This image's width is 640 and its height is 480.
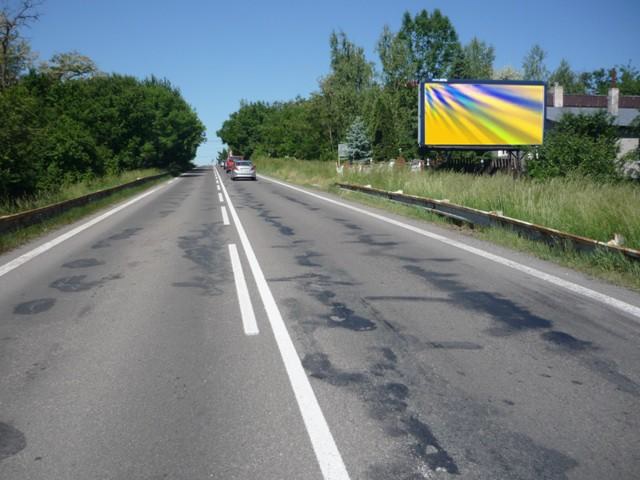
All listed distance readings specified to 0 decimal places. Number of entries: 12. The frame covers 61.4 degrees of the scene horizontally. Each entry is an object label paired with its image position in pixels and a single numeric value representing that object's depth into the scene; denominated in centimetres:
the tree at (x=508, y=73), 7994
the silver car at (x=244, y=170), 4188
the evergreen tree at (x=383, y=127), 5828
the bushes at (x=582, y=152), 2059
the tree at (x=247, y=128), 12231
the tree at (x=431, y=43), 7038
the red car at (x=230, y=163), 5903
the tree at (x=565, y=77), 9094
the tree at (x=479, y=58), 7351
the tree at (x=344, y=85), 6341
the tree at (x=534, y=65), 8050
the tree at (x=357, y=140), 5253
